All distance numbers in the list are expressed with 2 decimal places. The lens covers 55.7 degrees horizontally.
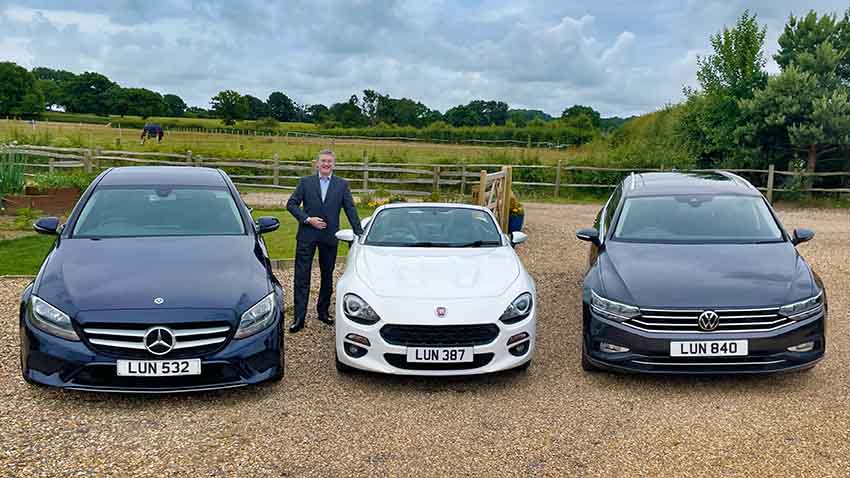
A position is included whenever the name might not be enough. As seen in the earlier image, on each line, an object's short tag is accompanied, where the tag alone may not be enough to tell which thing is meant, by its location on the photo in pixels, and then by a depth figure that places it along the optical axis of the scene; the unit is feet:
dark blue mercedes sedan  17.35
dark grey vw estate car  19.06
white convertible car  19.12
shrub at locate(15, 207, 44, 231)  45.43
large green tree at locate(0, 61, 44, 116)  265.75
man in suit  25.67
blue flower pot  49.62
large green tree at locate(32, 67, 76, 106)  307.35
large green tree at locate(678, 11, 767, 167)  89.20
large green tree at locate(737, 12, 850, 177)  79.82
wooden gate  47.93
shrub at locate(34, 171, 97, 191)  59.36
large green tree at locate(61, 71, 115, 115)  302.04
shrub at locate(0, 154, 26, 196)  48.88
